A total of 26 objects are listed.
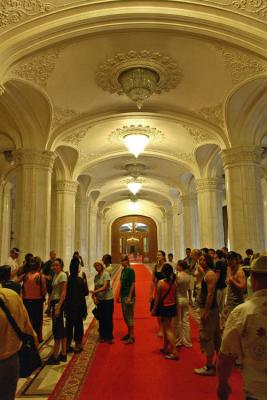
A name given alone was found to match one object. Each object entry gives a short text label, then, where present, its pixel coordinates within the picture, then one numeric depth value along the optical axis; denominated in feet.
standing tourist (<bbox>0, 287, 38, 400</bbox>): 7.63
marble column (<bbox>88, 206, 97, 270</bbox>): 63.42
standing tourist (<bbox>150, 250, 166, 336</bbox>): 19.26
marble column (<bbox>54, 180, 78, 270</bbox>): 40.50
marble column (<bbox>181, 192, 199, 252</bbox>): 51.65
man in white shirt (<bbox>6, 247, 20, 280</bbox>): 22.98
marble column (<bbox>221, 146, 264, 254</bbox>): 28.14
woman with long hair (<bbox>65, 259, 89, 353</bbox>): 16.03
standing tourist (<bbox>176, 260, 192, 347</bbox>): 17.26
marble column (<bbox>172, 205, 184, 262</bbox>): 67.87
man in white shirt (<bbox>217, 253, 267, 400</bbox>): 5.44
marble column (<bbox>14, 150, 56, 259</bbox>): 28.02
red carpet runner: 11.75
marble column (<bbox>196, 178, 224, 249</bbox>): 40.70
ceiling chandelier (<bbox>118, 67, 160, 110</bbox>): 22.77
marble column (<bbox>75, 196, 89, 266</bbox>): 53.36
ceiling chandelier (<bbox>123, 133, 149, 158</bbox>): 33.96
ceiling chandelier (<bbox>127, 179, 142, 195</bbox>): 54.08
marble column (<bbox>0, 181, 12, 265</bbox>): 49.49
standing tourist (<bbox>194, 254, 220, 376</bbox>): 13.32
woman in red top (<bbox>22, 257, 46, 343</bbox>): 16.20
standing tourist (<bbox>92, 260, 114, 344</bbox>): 18.45
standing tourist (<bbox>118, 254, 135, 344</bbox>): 18.40
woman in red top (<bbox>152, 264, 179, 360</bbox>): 15.38
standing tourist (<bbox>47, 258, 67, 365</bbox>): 14.99
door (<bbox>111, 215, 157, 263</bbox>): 105.89
